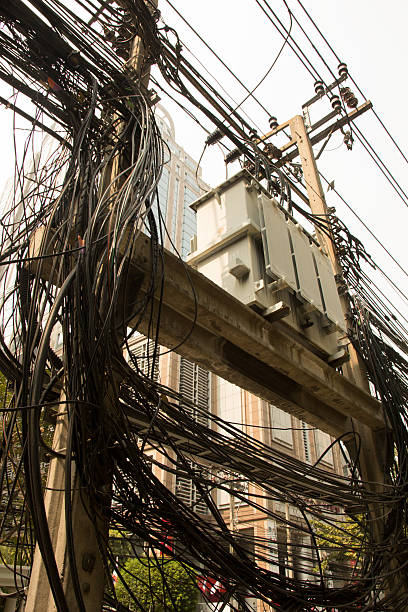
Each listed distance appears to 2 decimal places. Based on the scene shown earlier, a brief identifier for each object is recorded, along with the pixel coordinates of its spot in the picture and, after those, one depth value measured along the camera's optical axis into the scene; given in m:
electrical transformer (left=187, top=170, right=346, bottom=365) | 3.09
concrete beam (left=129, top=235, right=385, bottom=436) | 2.54
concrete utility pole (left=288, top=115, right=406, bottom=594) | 3.33
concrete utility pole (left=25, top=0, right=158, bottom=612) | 1.48
